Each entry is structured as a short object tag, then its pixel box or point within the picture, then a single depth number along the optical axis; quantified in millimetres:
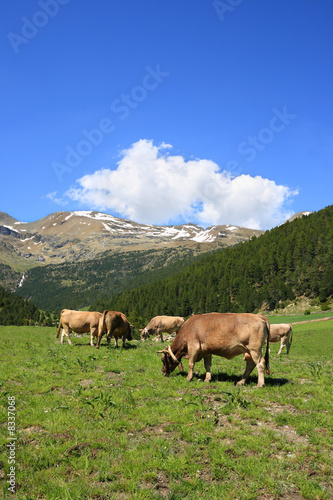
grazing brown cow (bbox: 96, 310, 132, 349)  23353
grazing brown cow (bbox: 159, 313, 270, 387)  12711
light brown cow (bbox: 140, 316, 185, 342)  34875
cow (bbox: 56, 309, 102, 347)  24375
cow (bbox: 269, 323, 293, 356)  30250
